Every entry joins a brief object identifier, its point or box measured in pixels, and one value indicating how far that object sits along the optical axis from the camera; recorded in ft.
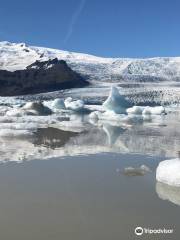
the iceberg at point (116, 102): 68.18
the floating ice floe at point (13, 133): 31.51
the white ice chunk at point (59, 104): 76.40
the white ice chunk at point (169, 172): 13.94
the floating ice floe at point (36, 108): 65.32
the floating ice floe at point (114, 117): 57.19
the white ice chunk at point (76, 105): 74.55
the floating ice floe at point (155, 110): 69.89
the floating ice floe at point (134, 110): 66.96
